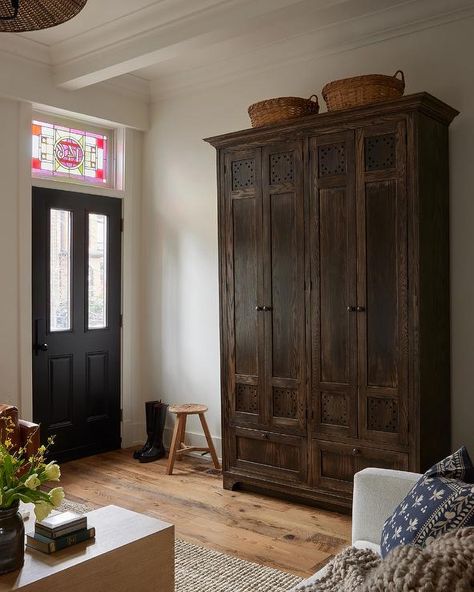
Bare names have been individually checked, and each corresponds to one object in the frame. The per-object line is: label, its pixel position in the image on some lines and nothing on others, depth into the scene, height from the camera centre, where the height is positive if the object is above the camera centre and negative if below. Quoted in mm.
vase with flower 2109 -670
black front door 4789 -133
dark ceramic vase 2105 -785
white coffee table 2102 -899
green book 2266 -859
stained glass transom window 4863 +1195
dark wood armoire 3479 +27
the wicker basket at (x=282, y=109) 3939 +1205
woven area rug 2855 -1273
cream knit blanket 1231 -538
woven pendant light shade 1998 +923
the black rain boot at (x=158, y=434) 5043 -1055
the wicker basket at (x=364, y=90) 3588 +1206
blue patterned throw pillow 1742 -582
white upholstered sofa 2297 -726
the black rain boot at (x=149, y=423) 5094 -971
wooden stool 4629 -956
